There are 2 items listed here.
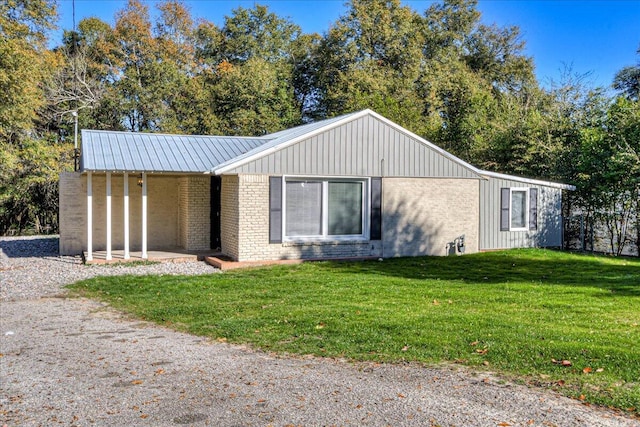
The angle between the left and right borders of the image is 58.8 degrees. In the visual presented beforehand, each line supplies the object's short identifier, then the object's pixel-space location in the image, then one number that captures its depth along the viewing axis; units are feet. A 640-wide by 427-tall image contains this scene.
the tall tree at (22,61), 67.62
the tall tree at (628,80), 105.81
